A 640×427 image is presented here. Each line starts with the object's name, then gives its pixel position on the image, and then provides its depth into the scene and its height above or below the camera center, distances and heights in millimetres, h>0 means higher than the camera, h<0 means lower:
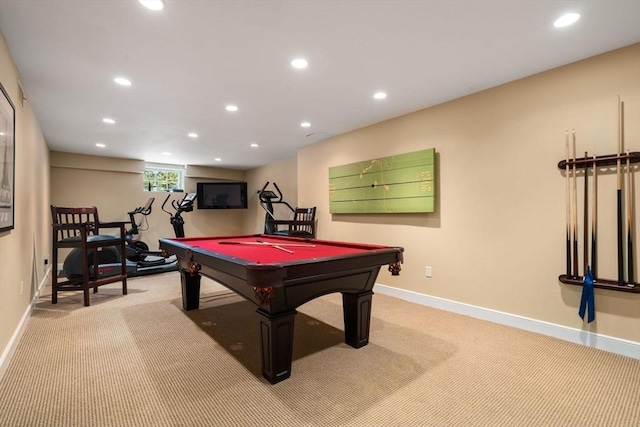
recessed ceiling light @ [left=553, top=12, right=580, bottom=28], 1974 +1265
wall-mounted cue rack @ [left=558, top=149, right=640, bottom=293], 2293 -135
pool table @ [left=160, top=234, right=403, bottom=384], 1799 -446
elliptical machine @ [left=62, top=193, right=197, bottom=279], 4316 -769
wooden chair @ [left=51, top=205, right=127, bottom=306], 3555 -385
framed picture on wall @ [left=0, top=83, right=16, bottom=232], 2051 +387
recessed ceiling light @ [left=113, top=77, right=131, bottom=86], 2871 +1271
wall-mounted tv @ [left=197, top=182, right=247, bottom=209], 7785 +453
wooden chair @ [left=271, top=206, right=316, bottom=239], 5096 -276
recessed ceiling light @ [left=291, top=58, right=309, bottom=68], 2557 +1277
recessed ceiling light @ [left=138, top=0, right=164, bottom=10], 1822 +1272
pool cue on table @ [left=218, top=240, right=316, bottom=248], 3018 -332
